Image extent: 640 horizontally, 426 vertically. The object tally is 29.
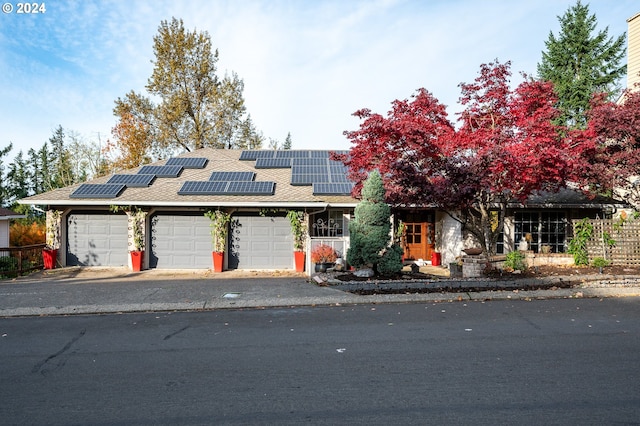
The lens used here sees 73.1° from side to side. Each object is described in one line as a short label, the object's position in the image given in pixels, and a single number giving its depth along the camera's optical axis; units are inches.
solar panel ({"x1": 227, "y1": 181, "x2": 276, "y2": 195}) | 639.1
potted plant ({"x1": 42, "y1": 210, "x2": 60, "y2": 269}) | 633.6
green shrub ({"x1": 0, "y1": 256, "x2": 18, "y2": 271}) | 594.2
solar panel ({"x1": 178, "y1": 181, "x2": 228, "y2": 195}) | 638.5
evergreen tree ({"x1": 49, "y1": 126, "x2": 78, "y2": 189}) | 1432.1
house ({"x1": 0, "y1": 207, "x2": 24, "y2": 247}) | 894.4
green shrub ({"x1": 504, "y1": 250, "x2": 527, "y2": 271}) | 507.5
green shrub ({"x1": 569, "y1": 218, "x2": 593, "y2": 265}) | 572.4
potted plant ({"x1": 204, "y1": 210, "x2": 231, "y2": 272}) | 629.9
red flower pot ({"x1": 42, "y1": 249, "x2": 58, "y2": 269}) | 627.5
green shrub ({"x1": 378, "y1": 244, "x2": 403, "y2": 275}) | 463.5
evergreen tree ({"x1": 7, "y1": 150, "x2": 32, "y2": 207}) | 1952.9
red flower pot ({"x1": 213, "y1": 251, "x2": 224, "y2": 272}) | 625.0
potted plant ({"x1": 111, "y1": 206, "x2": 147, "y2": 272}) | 631.2
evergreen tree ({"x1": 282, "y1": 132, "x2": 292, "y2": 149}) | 2963.1
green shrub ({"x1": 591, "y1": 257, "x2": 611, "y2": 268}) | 544.8
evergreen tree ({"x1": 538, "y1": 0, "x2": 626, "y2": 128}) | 1134.4
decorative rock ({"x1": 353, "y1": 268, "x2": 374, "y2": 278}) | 466.9
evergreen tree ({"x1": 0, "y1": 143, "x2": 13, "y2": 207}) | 1536.7
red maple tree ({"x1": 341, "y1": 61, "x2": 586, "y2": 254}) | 457.7
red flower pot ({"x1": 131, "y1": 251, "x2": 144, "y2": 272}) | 624.7
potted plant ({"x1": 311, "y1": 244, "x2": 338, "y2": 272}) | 542.9
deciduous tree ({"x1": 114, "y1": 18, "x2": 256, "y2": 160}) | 1197.7
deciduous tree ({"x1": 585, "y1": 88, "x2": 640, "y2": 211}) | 532.7
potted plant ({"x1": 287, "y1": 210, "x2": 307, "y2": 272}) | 631.8
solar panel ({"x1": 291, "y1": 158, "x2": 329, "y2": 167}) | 767.7
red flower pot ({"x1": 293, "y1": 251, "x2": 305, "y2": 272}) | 621.9
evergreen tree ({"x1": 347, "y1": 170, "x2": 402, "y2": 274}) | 459.5
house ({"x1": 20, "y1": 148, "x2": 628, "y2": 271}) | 631.8
